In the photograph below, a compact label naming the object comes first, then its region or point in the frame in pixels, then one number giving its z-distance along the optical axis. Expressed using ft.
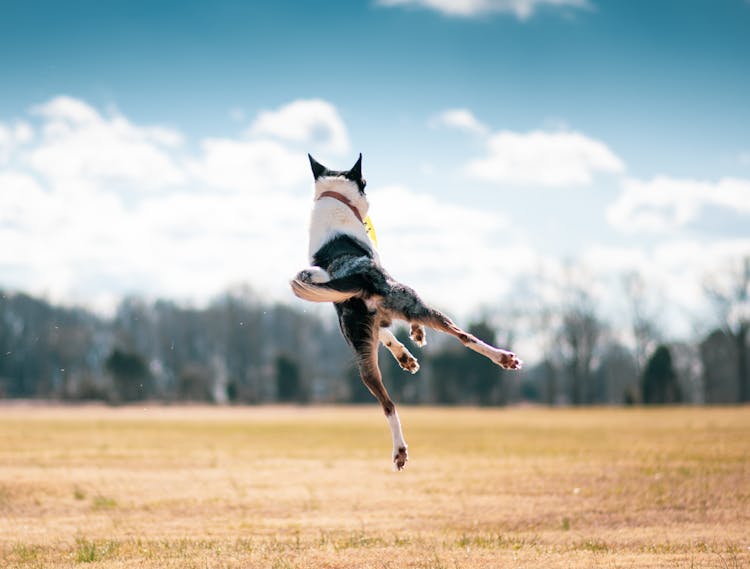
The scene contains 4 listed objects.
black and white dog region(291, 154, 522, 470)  23.44
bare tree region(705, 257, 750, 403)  270.26
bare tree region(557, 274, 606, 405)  298.35
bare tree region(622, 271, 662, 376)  300.20
